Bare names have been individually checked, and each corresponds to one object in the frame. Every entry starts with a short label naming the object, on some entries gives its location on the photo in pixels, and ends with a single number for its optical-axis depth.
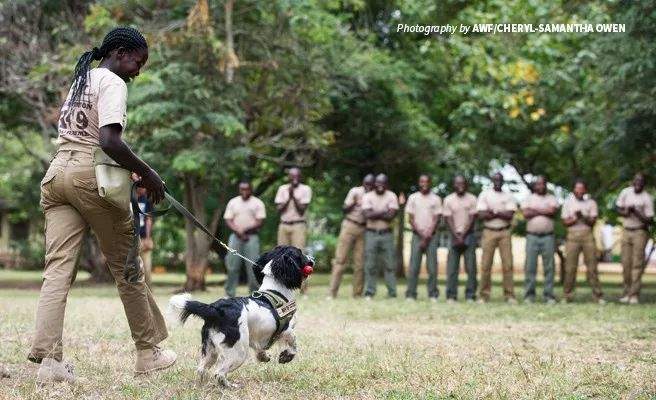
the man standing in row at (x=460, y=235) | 16.48
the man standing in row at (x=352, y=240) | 17.80
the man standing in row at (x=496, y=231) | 16.12
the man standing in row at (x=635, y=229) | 15.91
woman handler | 5.99
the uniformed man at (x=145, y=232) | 14.81
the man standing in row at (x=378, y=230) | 17.28
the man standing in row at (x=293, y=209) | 17.59
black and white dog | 6.03
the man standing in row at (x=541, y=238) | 16.19
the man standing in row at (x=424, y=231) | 16.92
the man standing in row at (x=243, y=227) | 17.14
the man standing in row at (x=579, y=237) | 16.39
